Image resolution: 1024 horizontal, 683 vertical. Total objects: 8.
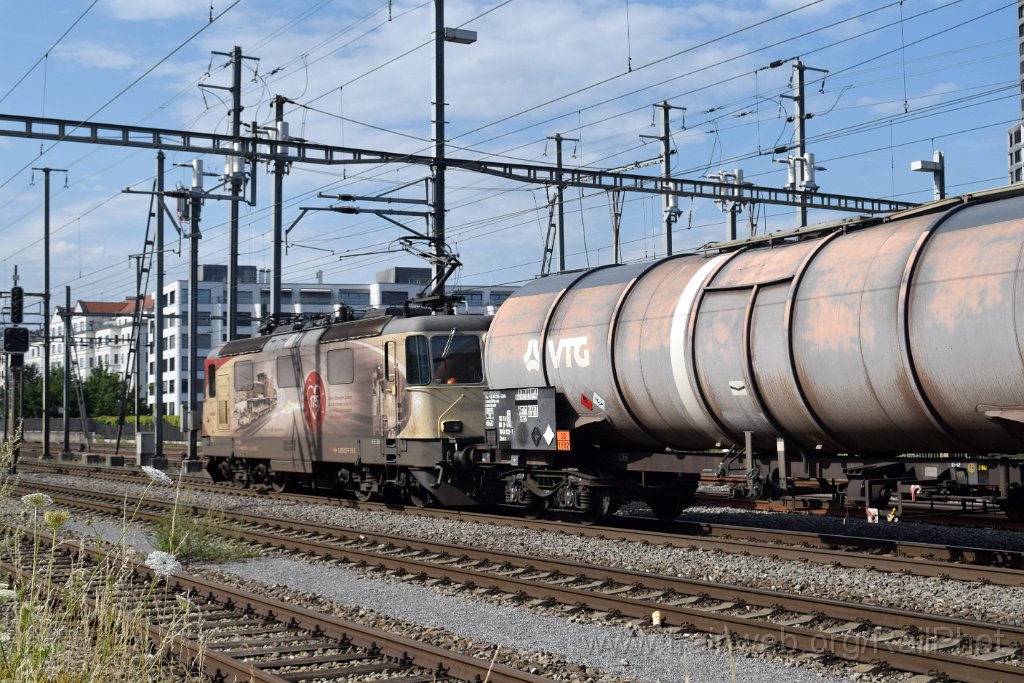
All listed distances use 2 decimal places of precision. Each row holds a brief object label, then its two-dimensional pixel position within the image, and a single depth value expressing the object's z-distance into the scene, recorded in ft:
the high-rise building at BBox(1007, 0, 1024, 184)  422.41
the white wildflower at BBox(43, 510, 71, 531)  28.25
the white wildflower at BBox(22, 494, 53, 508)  31.75
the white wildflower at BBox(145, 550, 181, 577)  28.99
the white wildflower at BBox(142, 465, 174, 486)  30.68
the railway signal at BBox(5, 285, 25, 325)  222.54
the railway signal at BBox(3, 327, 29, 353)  198.77
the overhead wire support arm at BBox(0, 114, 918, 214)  128.67
